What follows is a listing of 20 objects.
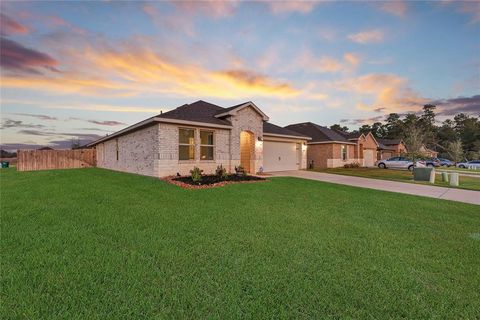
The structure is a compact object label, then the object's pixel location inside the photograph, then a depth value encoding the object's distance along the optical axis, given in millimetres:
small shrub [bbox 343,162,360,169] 24514
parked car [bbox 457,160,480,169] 32134
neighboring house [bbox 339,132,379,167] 27812
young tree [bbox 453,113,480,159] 52775
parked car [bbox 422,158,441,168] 30428
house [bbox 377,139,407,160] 38062
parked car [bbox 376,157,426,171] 23844
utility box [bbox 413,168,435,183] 13565
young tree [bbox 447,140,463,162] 34847
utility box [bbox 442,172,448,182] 14109
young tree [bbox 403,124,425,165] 22594
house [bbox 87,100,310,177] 11609
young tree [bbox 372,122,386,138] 65375
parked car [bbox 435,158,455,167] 34888
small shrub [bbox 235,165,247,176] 12791
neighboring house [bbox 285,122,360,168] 24000
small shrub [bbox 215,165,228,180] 11289
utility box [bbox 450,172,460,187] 11925
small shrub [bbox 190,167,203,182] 10194
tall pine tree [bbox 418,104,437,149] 65562
